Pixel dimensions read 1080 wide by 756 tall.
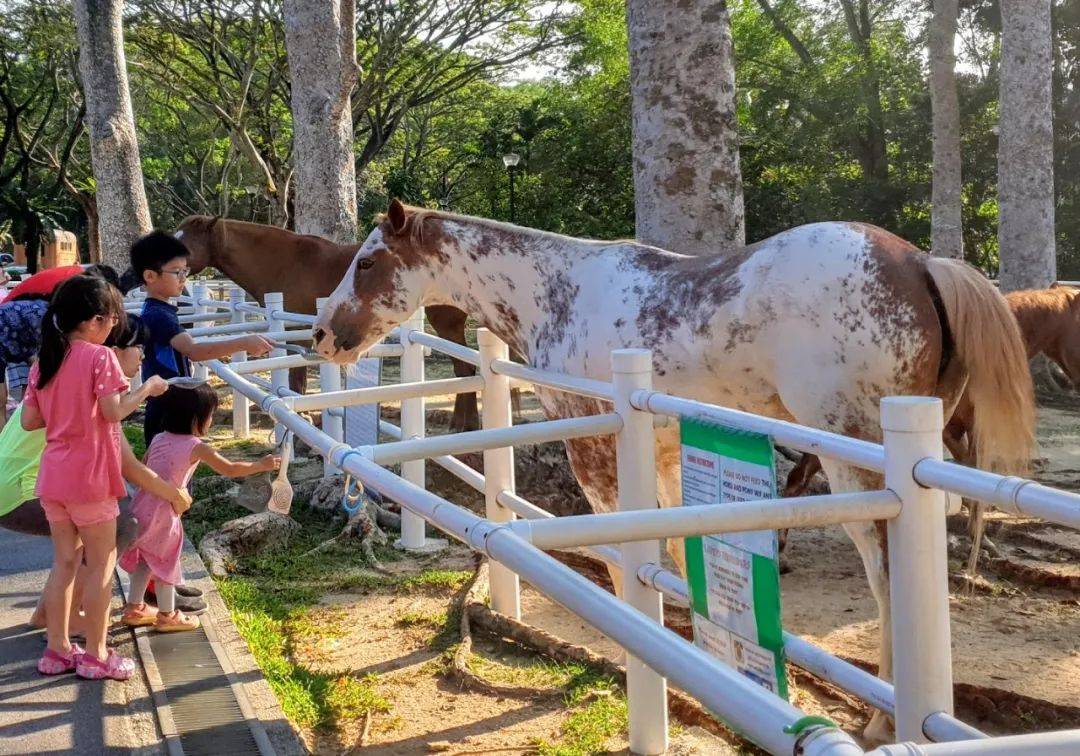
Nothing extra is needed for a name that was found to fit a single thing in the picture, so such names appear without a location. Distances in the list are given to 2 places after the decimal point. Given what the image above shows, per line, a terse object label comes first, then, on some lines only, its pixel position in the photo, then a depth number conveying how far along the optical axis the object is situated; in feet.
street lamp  73.20
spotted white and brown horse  11.03
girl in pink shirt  12.25
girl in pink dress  14.15
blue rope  11.14
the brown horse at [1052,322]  25.54
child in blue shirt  15.02
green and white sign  6.36
